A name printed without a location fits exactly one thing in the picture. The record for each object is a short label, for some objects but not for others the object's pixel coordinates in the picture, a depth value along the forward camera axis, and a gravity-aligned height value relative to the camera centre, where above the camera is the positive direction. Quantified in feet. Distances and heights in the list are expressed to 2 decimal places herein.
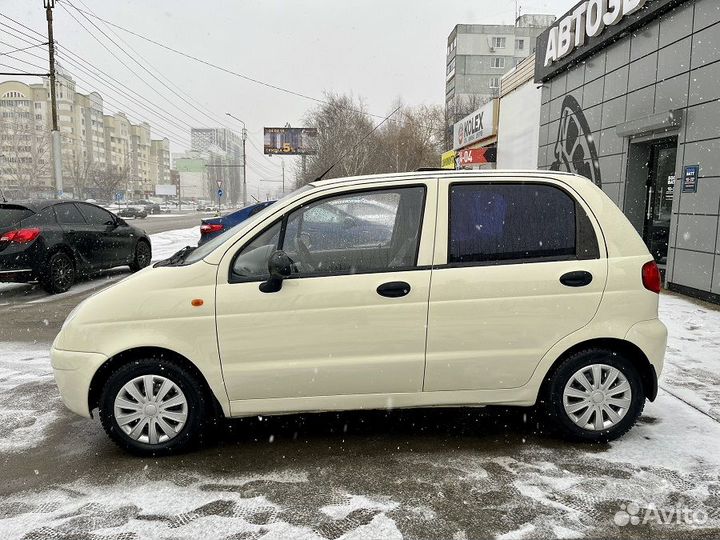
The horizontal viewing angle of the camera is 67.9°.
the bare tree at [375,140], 136.77 +19.43
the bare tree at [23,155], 238.68 +21.51
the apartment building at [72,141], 264.93 +39.06
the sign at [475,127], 74.62 +12.41
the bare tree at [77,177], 254.27 +10.60
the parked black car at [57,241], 28.25 -2.55
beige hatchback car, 11.12 -2.34
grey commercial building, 28.27 +5.95
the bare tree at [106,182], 261.85 +8.00
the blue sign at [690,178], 29.17 +1.87
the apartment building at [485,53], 253.65 +73.23
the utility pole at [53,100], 78.64 +14.71
